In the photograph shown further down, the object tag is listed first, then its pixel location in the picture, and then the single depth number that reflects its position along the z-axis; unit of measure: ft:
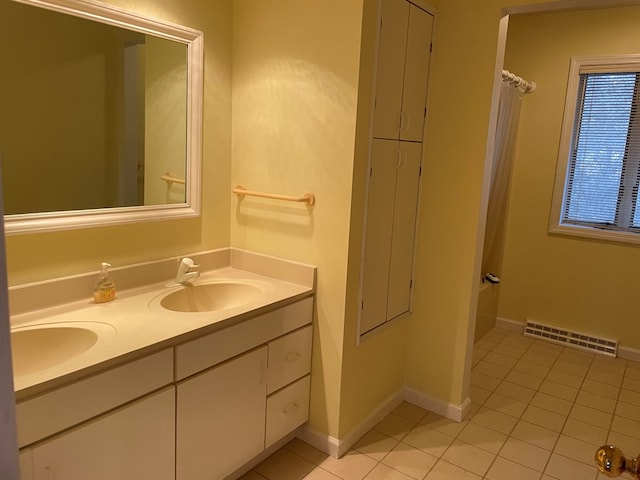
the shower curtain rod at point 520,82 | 10.87
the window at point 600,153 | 11.79
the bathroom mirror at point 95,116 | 5.76
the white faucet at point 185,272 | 7.30
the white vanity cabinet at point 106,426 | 4.43
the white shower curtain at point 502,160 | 11.43
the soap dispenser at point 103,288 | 6.38
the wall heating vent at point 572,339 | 12.32
